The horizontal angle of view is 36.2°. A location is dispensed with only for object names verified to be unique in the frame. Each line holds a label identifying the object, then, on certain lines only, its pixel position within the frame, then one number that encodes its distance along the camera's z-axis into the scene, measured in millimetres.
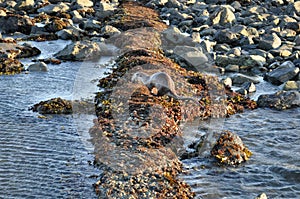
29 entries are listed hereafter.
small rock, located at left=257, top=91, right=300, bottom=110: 19453
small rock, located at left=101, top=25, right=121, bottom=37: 32878
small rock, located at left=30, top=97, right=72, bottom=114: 17750
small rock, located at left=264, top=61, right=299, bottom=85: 23047
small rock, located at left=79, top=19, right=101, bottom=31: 35906
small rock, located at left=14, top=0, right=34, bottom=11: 43594
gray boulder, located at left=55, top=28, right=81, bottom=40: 32750
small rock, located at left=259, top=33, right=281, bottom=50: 28922
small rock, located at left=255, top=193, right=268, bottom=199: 11547
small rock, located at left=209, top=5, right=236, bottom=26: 36750
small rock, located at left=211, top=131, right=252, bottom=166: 14148
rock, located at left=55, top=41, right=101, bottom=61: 26719
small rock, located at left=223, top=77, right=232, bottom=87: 22156
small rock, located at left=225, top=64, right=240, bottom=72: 25469
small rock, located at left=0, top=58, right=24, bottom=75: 23391
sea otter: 18172
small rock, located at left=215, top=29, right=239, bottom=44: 31312
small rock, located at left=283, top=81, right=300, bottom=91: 21812
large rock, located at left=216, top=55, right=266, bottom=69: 26062
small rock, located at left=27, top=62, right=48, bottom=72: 24000
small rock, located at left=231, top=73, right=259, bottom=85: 23266
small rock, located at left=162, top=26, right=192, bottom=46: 29953
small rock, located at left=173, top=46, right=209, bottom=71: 25406
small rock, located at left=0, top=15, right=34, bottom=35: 34406
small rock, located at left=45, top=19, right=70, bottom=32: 34719
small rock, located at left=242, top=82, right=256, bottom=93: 21814
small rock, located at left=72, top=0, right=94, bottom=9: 44781
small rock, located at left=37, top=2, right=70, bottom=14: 42062
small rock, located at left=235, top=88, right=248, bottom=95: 21438
